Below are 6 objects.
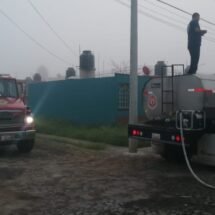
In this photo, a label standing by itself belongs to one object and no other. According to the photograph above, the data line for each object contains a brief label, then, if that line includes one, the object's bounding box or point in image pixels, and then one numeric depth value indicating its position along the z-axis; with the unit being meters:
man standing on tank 11.37
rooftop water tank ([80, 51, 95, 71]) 27.12
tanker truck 9.78
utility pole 13.02
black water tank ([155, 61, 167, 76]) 21.72
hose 8.42
